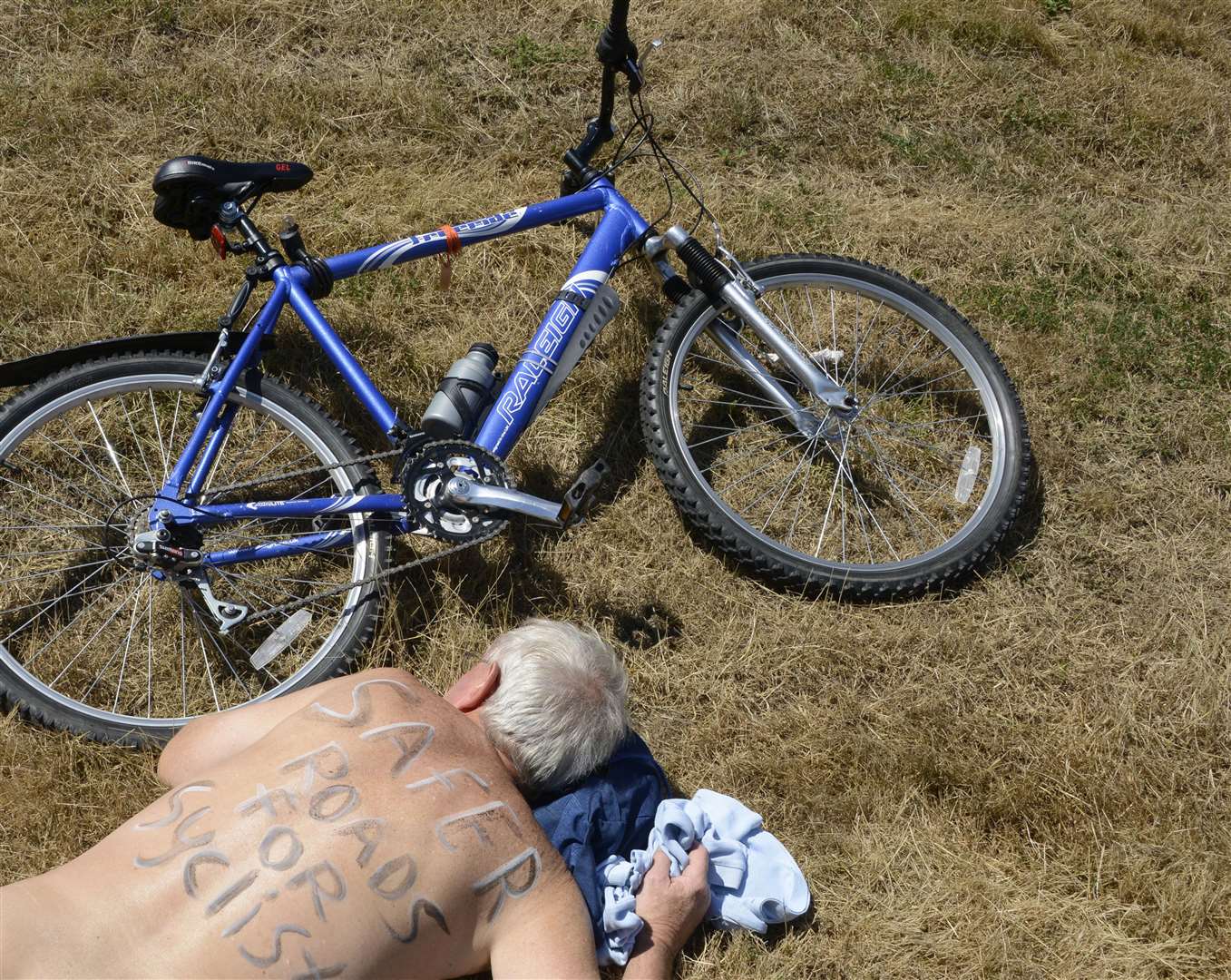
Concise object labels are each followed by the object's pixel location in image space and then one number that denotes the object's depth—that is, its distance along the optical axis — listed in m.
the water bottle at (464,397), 3.26
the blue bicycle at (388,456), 3.23
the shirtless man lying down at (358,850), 2.25
